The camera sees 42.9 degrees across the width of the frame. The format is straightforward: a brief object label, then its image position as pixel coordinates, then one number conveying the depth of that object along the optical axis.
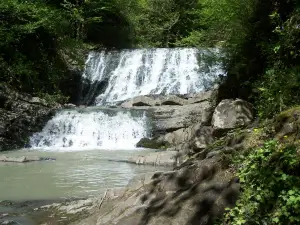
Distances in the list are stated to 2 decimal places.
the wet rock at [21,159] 10.42
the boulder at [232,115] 7.60
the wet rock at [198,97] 15.91
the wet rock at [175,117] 13.98
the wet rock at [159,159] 9.50
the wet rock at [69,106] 17.83
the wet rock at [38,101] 16.41
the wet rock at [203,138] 8.22
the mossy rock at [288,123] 3.63
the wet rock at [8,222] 4.91
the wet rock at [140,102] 16.72
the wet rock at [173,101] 16.20
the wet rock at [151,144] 13.14
